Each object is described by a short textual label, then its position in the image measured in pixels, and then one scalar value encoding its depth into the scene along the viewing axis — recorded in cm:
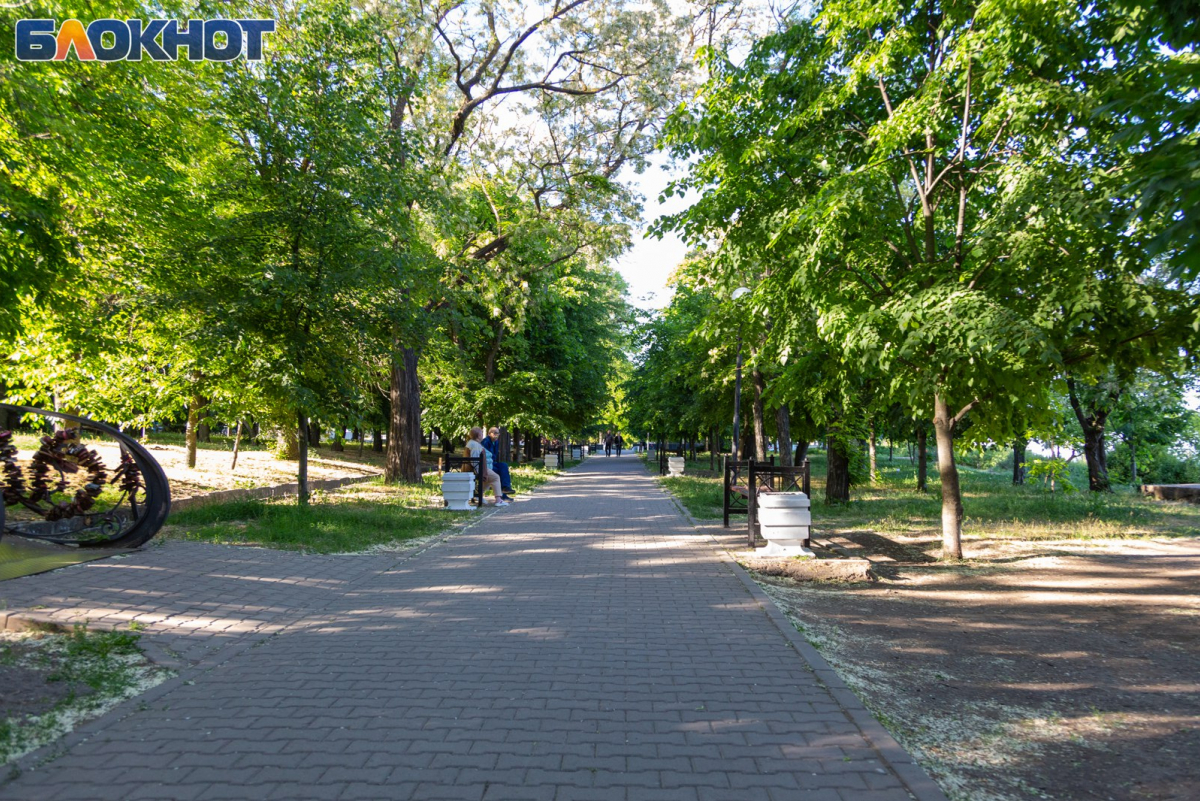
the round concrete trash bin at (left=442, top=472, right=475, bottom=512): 1459
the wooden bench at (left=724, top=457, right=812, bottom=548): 1030
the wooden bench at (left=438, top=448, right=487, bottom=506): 1555
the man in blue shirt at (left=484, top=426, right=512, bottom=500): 1781
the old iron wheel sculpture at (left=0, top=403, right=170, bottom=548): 800
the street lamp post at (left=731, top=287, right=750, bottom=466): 1692
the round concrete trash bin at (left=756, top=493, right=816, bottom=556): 918
